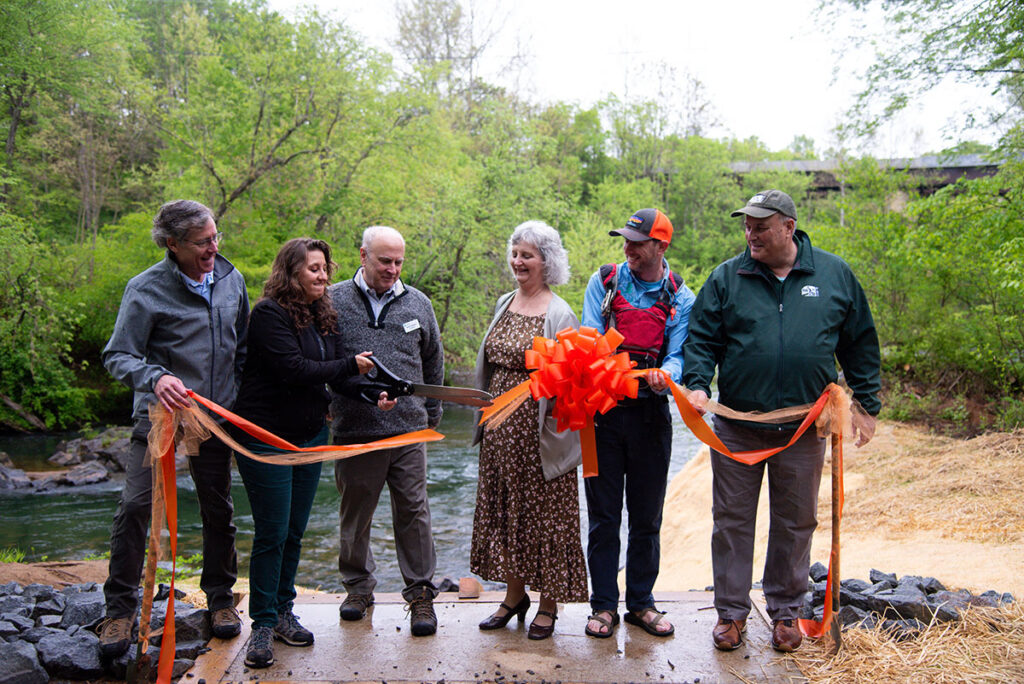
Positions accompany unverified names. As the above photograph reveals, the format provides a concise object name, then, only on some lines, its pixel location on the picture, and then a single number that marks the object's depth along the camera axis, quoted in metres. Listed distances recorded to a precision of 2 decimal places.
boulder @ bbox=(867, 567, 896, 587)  4.58
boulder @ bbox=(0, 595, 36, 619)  3.73
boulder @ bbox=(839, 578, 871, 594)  4.44
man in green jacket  3.73
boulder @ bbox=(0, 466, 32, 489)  13.18
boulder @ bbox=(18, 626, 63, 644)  3.51
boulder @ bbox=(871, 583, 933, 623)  4.00
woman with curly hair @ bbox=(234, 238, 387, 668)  3.62
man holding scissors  4.07
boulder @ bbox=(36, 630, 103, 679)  3.34
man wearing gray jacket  3.49
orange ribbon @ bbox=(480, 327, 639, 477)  3.54
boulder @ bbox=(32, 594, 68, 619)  3.83
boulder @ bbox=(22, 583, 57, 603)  4.02
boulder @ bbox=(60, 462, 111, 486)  13.67
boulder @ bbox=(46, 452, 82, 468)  15.02
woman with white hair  3.93
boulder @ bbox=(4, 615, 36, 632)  3.60
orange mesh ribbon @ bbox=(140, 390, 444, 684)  3.32
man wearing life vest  3.91
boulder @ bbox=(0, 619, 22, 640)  3.47
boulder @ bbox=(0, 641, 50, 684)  3.15
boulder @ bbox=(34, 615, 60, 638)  3.72
